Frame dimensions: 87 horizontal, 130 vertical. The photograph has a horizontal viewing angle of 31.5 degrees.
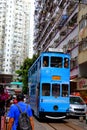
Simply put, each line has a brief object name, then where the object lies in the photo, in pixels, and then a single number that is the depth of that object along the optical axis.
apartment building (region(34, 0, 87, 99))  16.88
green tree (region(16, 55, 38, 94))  26.70
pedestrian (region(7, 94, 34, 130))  3.03
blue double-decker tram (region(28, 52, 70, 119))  9.07
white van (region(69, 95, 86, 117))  10.82
